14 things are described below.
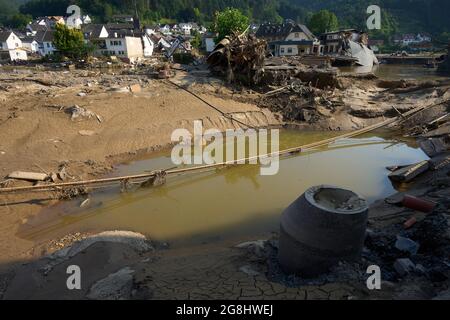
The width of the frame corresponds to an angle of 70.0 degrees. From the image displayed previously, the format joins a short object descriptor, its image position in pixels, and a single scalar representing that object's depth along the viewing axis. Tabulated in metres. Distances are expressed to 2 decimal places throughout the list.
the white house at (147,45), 58.44
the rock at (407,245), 5.62
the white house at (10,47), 53.62
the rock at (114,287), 4.85
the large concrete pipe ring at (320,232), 4.60
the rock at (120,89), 15.66
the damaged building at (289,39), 51.66
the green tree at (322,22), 68.97
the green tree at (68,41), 38.16
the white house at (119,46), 53.91
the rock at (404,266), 4.95
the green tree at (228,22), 40.09
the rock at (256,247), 5.88
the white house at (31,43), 65.06
